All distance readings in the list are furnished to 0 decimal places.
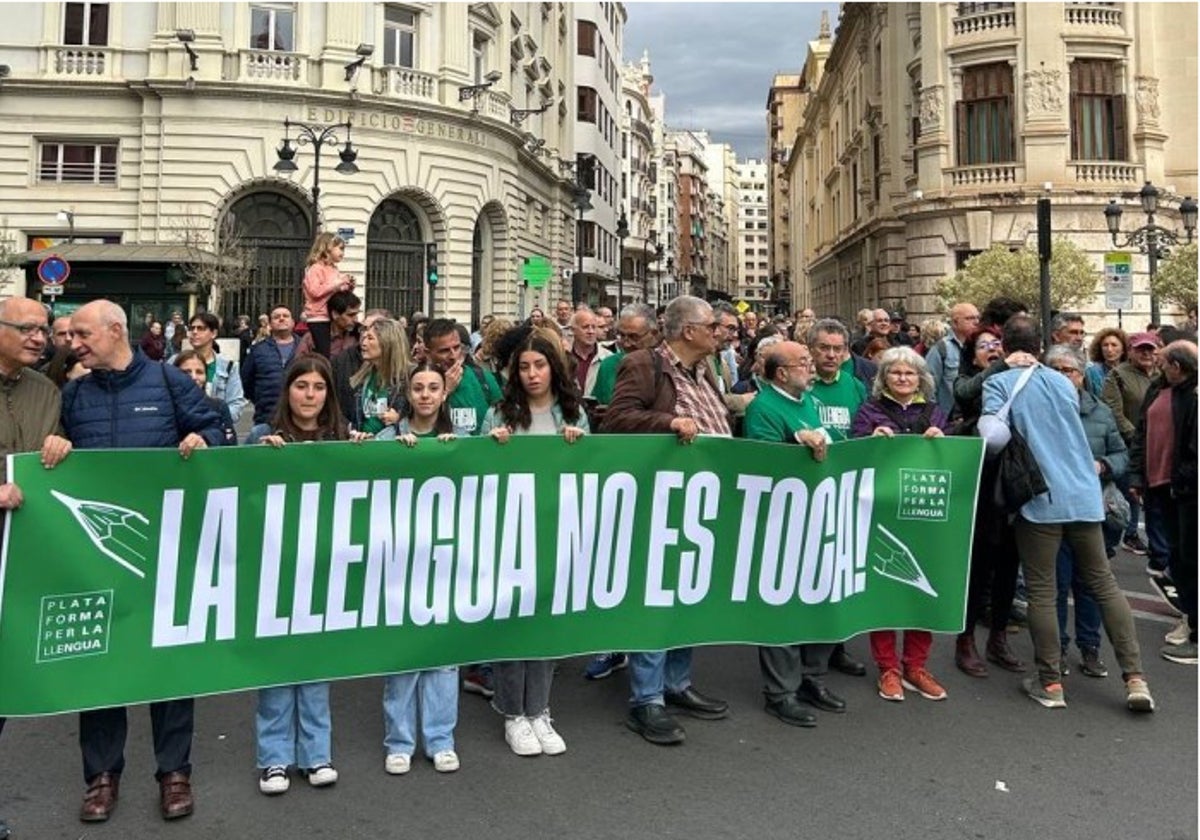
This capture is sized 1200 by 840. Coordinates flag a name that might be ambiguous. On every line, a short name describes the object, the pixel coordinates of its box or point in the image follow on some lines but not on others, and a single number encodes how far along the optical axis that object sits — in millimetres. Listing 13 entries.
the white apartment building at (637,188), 73438
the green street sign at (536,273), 27234
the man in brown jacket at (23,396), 3619
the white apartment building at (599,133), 49406
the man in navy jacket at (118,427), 3732
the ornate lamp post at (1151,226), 20153
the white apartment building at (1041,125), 29297
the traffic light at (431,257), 30547
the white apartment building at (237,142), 27078
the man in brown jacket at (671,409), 4672
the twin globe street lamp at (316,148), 21523
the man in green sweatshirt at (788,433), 4773
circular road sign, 17844
